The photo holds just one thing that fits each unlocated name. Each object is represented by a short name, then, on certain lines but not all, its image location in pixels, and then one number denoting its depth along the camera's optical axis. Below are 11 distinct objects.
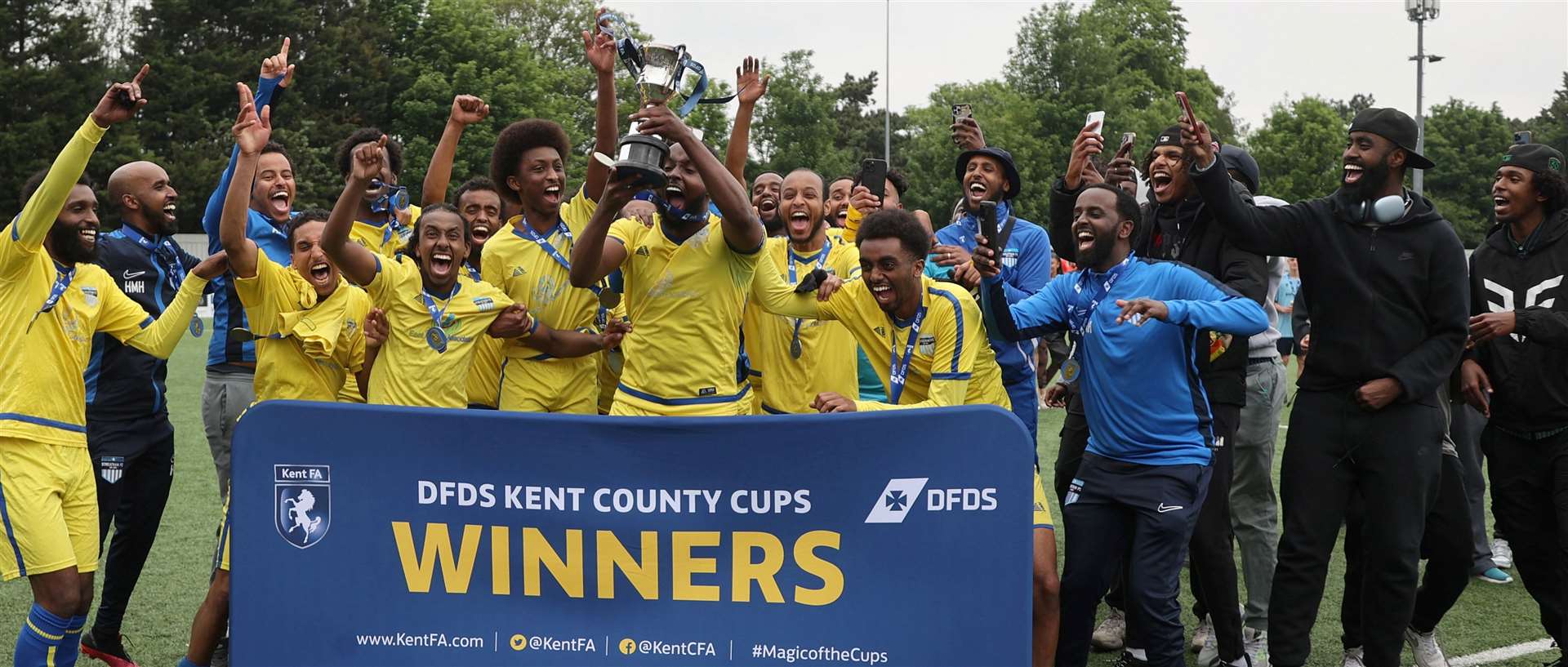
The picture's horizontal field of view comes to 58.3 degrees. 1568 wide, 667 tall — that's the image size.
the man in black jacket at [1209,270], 6.24
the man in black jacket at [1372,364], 5.72
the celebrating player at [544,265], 6.01
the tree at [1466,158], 65.88
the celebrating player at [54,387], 5.42
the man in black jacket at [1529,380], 6.54
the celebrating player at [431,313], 5.66
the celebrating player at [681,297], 5.59
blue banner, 4.20
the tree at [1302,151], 58.66
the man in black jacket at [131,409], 6.51
